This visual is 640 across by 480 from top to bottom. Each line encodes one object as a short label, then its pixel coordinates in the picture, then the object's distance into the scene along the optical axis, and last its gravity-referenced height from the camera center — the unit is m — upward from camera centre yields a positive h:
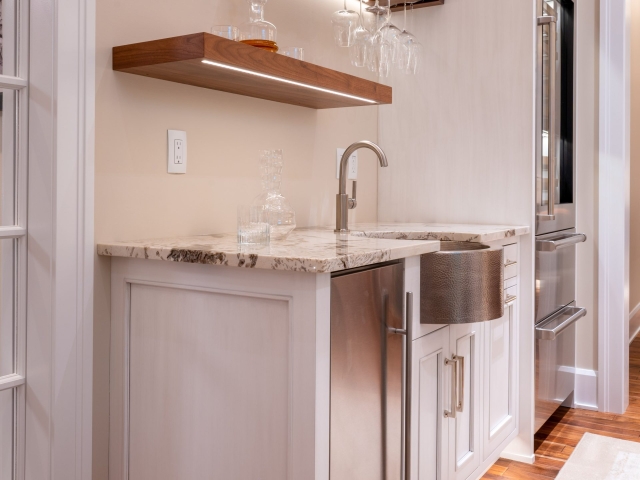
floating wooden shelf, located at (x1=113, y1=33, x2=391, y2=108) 1.46 +0.42
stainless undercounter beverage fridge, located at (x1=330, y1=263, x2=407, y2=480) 1.35 -0.32
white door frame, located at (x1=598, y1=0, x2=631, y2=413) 3.04 +0.14
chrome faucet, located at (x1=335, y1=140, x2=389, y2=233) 2.14 +0.11
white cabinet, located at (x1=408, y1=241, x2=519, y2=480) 1.73 -0.51
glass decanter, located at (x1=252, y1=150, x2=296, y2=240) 1.77 +0.09
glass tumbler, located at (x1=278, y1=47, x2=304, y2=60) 1.89 +0.53
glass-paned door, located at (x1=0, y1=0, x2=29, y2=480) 1.46 +0.00
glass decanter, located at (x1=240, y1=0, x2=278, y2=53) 1.74 +0.54
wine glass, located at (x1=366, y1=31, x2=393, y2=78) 2.19 +0.62
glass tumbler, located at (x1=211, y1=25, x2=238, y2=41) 1.67 +0.53
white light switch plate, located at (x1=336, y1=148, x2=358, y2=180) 2.55 +0.28
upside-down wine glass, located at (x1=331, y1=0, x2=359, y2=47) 2.18 +0.72
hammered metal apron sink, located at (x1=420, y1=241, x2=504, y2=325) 1.73 -0.15
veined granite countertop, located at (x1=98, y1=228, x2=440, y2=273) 1.27 -0.04
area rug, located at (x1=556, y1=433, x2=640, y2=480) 2.37 -0.88
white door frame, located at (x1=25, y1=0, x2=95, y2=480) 1.45 -0.01
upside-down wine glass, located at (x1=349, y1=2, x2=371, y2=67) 2.18 +0.64
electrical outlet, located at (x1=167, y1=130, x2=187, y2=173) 1.76 +0.22
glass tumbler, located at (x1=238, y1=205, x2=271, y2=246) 1.57 +0.01
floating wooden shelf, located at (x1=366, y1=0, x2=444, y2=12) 2.63 +0.95
